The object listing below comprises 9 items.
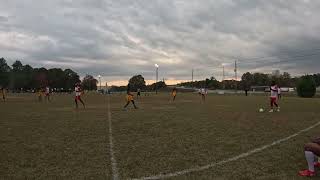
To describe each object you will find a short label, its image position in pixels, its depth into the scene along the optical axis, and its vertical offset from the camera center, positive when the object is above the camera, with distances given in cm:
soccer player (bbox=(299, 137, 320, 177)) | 408 -114
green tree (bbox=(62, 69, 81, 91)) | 9366 +487
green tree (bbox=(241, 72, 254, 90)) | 9513 +365
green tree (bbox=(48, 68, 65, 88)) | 9096 +479
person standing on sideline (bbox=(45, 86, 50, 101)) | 2730 -14
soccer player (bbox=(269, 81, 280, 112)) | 1394 -25
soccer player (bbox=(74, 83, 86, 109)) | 1665 -5
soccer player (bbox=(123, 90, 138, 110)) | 1631 -49
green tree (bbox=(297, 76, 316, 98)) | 3972 -12
